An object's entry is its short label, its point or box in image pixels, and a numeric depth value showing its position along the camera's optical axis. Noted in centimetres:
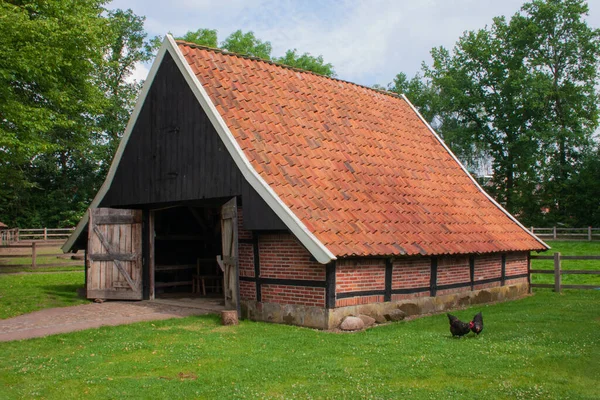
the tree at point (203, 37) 4519
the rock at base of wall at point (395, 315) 1326
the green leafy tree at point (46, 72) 1922
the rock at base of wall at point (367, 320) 1252
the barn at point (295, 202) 1268
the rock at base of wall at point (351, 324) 1198
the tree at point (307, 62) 4688
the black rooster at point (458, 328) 1069
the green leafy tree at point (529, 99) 4316
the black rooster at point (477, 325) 1084
